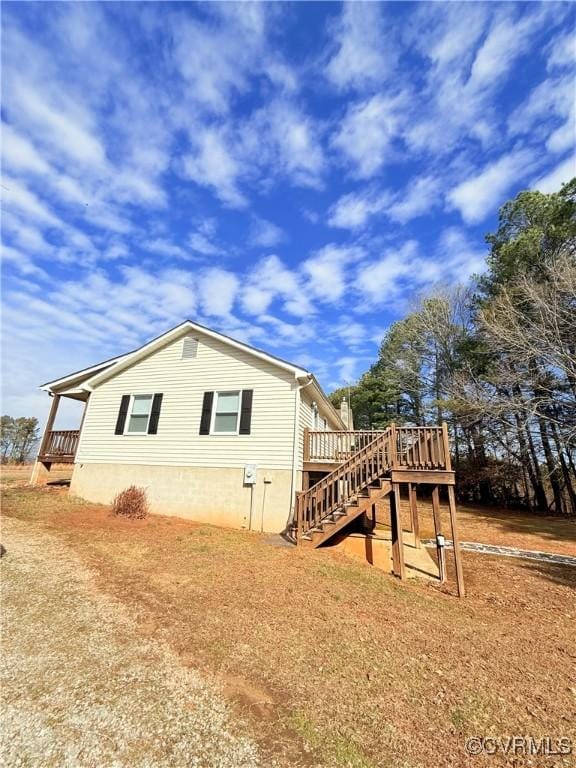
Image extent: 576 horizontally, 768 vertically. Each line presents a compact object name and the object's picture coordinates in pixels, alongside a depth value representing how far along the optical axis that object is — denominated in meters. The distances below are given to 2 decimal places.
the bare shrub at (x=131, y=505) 10.09
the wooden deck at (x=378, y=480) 7.84
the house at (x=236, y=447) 8.28
